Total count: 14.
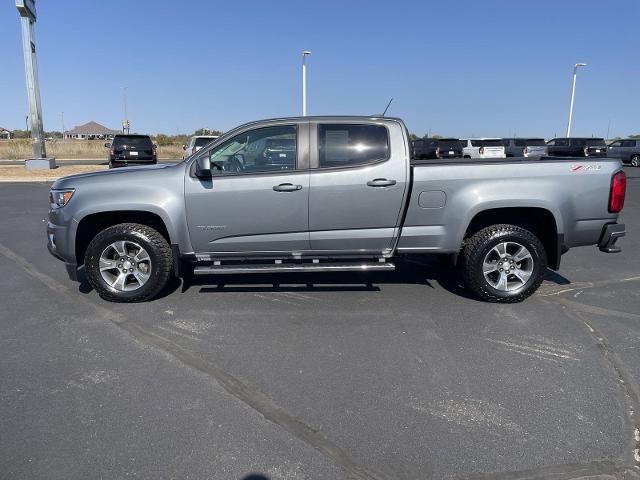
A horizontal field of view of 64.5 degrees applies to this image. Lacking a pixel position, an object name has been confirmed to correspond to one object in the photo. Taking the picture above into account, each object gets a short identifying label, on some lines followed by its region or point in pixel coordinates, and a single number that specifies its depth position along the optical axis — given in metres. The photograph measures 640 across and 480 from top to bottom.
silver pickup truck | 5.07
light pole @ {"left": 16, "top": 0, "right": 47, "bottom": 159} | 22.61
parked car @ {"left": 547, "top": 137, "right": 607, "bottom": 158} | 26.90
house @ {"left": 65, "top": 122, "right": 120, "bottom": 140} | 119.88
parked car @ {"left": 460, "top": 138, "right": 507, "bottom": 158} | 25.52
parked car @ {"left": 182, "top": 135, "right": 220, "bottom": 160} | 16.32
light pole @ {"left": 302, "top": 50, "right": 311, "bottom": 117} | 29.68
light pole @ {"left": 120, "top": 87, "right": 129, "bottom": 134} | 53.06
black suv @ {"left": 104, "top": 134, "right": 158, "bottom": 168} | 22.12
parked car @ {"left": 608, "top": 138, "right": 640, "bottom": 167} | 29.64
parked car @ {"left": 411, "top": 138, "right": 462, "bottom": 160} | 25.34
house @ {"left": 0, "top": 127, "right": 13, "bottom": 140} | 107.20
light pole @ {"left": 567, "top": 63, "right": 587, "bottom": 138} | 41.06
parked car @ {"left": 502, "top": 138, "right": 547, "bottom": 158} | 27.66
